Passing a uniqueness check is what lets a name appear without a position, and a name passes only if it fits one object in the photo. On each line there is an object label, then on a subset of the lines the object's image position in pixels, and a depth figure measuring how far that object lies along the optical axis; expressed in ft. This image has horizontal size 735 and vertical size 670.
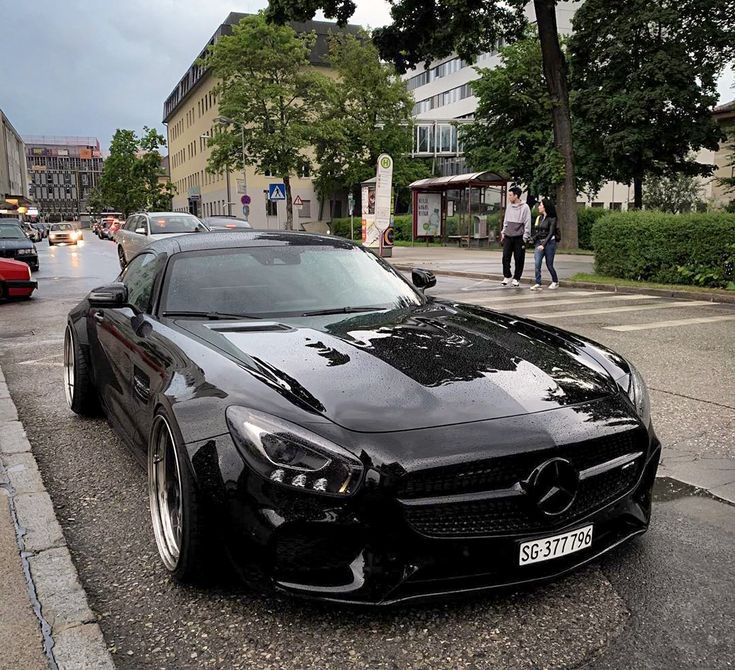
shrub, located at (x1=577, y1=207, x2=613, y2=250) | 106.42
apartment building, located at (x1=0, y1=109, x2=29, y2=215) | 386.93
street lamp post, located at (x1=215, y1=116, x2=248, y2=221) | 146.82
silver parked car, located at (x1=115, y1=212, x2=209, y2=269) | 62.69
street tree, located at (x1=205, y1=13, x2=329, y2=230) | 146.20
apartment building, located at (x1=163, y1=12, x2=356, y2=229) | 223.30
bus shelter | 108.58
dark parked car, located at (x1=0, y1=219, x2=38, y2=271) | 65.57
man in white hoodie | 49.55
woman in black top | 49.11
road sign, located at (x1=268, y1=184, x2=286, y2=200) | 104.79
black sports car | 7.72
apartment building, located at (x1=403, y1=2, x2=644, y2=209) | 209.97
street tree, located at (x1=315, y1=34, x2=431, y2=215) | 181.47
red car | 43.86
